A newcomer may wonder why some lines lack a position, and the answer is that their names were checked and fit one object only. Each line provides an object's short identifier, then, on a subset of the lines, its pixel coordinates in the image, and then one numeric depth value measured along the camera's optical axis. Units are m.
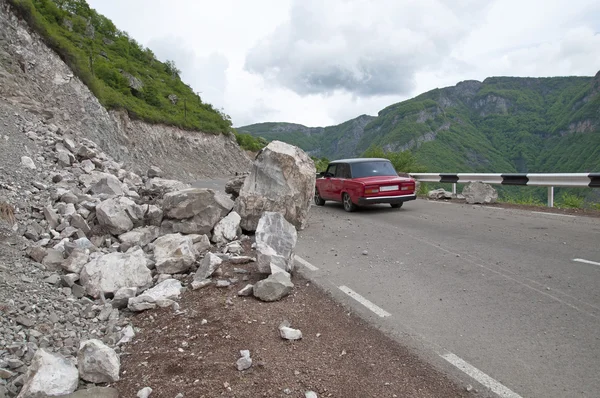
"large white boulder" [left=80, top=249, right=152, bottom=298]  4.72
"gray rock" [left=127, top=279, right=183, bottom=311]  4.43
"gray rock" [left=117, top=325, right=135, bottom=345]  3.80
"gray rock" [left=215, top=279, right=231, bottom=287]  5.00
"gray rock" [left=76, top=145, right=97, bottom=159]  10.62
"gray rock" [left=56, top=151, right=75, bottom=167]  9.32
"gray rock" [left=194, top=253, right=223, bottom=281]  5.26
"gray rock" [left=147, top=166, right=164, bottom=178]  14.92
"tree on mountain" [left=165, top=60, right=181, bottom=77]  70.94
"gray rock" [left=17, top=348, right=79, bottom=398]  2.78
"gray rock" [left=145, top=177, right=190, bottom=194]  9.94
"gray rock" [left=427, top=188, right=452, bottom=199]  14.71
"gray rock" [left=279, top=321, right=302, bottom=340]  3.61
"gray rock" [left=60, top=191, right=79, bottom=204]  7.22
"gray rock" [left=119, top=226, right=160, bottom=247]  6.47
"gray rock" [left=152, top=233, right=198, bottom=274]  5.48
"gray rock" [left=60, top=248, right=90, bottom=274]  5.00
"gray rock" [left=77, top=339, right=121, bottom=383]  3.09
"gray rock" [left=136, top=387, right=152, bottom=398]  2.86
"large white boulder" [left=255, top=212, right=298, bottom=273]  5.16
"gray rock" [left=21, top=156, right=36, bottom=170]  7.89
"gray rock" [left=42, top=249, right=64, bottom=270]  4.94
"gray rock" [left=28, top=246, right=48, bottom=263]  4.97
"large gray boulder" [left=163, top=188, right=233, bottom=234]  7.17
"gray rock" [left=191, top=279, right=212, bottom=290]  4.98
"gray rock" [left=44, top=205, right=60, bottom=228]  6.26
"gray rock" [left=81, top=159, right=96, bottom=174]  9.86
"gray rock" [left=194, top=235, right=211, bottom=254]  6.49
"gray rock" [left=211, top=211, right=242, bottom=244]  7.24
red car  11.36
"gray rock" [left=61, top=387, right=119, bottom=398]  2.80
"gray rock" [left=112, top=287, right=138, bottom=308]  4.53
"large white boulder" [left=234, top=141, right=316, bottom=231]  8.57
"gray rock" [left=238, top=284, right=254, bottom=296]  4.71
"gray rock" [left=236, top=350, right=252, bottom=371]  3.12
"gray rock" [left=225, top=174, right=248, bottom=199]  10.09
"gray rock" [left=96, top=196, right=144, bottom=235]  6.70
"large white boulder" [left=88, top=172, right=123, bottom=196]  8.46
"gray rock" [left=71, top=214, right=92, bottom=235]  6.43
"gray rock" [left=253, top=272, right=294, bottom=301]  4.57
